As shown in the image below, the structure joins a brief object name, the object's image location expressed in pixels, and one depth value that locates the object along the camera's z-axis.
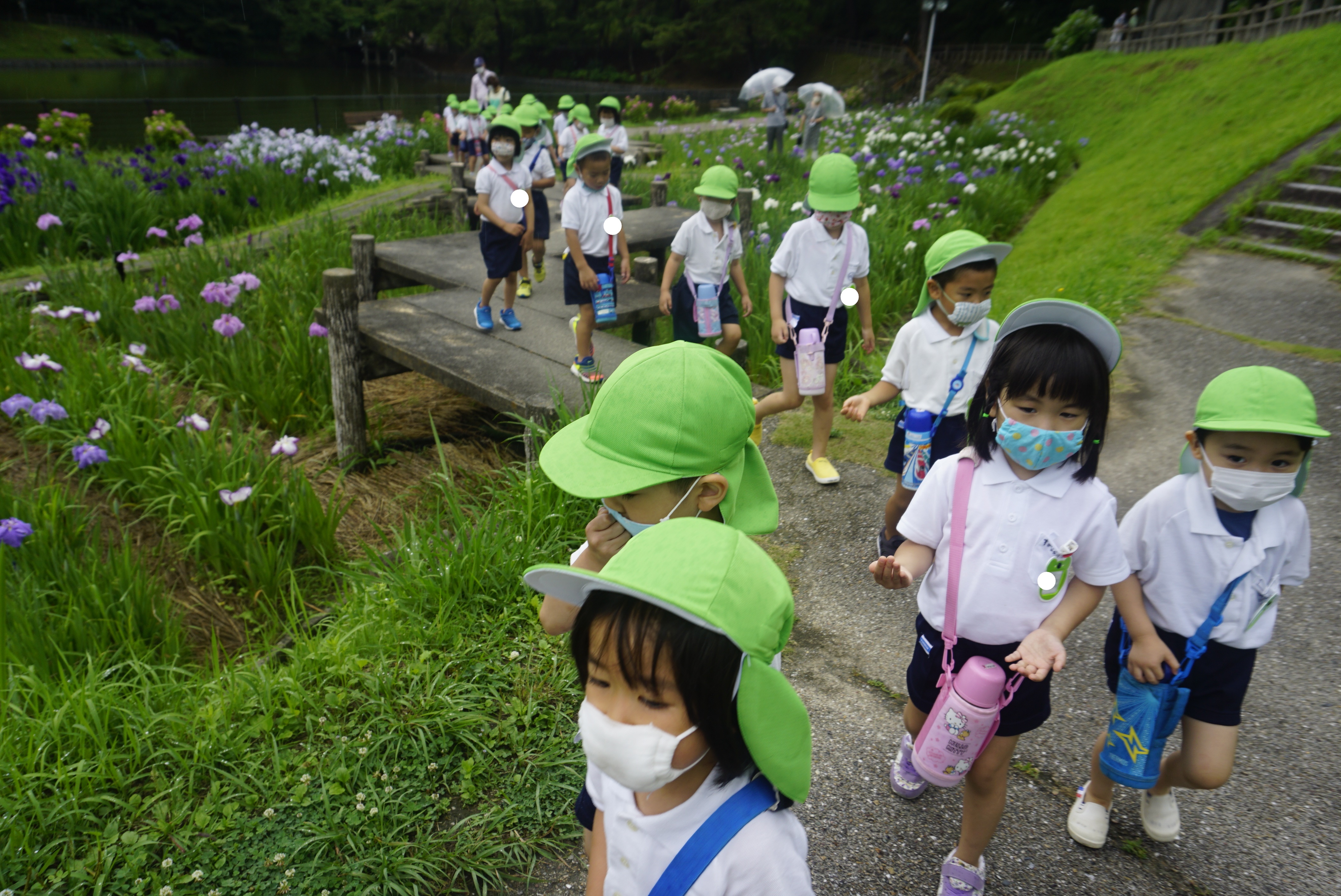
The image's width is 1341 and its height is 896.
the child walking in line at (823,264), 4.01
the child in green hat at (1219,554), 1.89
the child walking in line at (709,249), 4.59
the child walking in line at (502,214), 5.32
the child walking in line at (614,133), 10.93
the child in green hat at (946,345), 2.96
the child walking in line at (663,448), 1.54
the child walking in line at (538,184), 6.12
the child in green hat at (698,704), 1.11
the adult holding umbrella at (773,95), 13.36
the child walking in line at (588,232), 4.90
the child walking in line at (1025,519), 1.86
